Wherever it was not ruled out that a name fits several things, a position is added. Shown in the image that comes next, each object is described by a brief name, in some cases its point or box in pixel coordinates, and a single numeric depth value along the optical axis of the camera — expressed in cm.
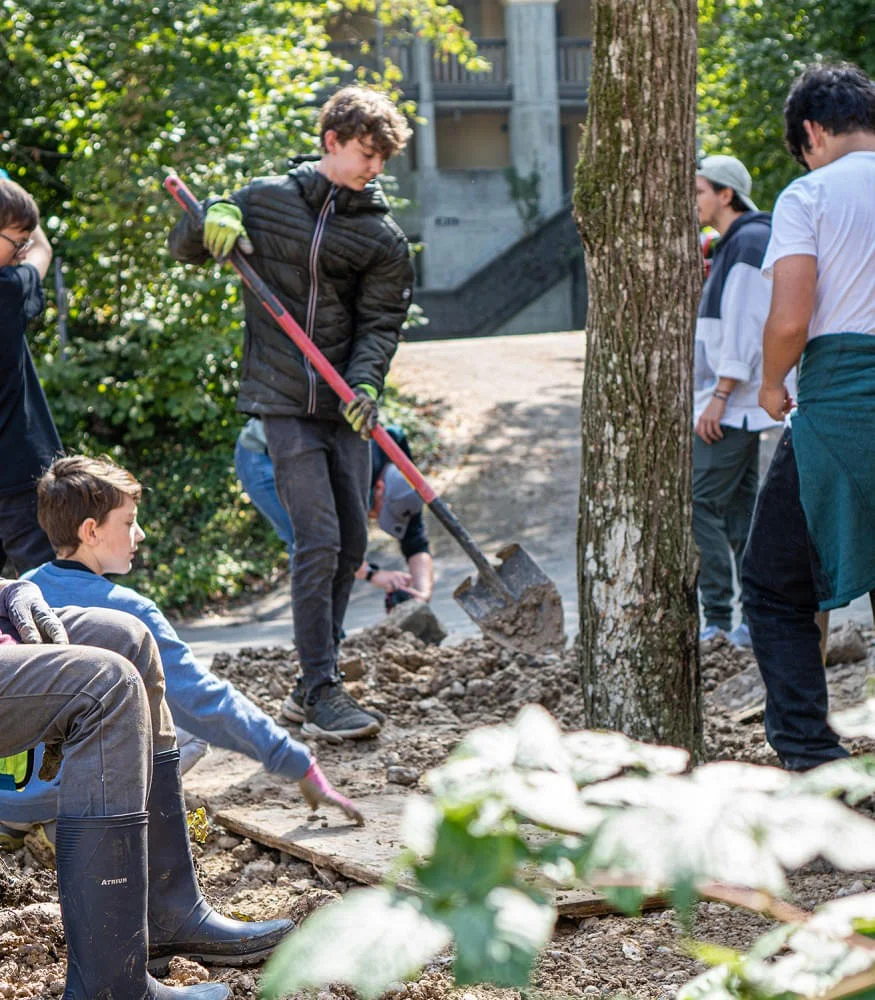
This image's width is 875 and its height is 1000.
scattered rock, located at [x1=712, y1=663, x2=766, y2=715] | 464
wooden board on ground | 316
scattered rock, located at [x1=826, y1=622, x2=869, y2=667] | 506
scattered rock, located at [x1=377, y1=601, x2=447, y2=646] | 624
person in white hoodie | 541
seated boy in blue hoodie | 291
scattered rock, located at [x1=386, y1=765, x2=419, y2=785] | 405
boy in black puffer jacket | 448
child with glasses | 425
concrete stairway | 2656
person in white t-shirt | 326
